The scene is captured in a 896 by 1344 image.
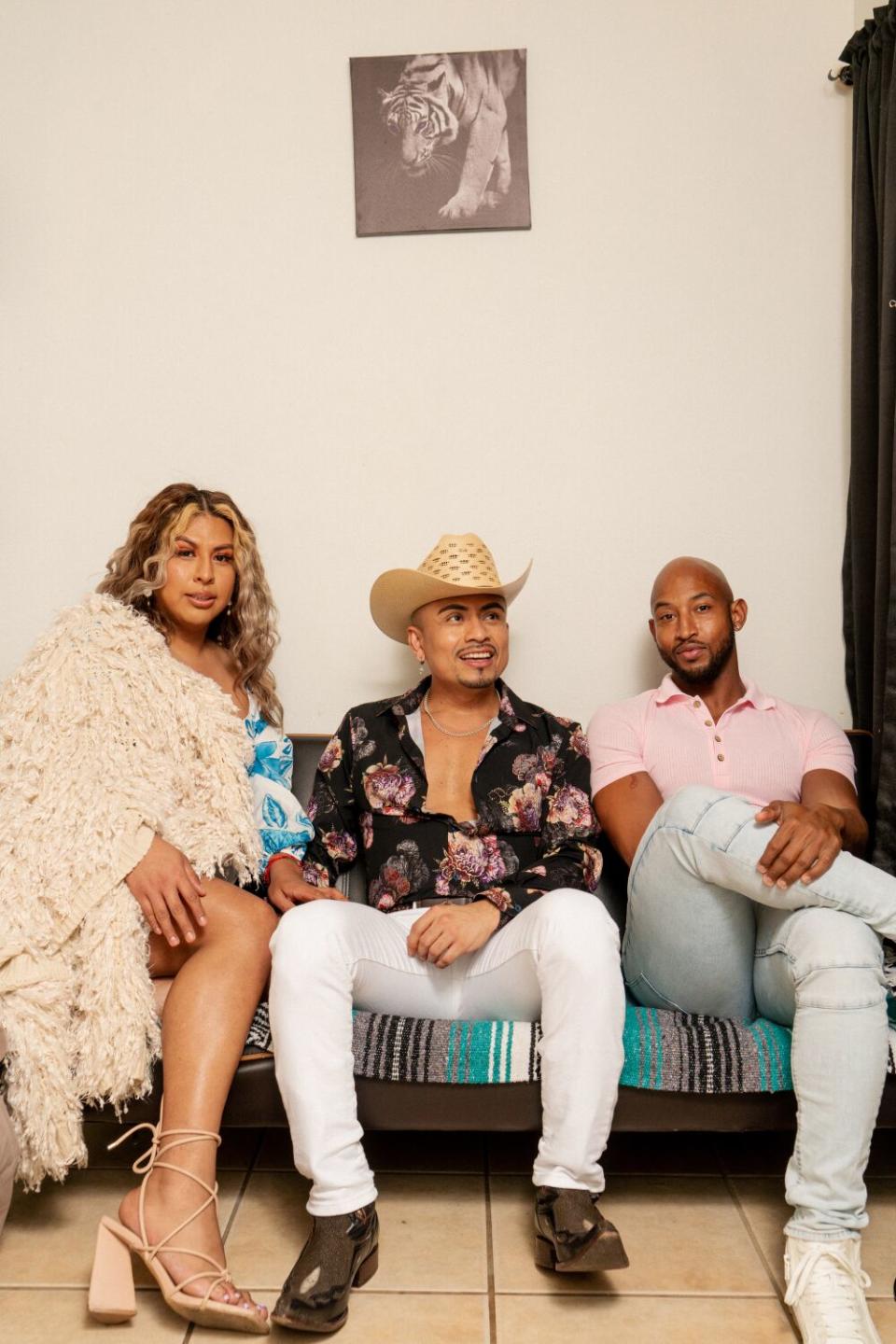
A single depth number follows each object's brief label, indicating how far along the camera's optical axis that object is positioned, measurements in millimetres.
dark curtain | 2363
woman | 1724
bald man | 1670
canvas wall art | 2654
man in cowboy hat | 1716
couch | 1842
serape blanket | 1839
